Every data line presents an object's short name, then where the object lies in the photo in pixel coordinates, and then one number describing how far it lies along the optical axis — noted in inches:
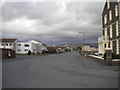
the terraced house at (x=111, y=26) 600.3
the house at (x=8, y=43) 1668.5
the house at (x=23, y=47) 1845.6
